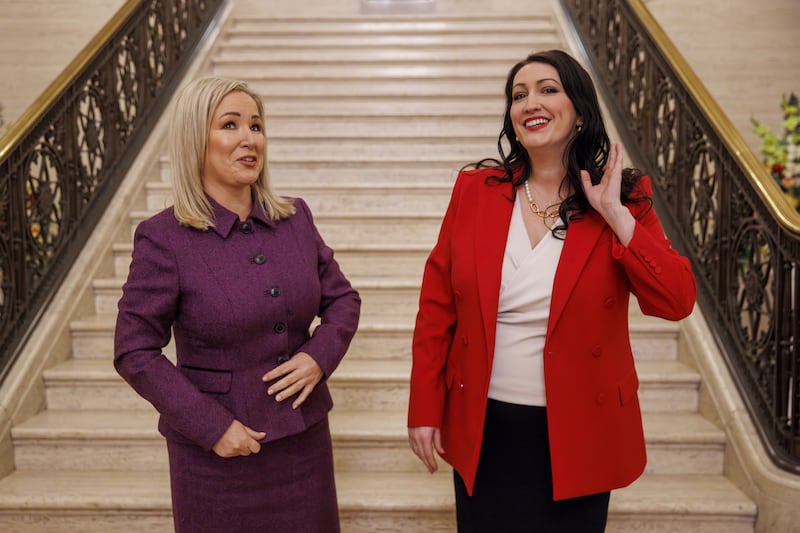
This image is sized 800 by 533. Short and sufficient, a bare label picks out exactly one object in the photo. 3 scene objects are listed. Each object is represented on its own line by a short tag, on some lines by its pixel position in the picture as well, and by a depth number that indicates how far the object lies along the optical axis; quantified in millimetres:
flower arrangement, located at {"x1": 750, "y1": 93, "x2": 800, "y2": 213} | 3924
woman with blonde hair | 1709
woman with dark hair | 1698
